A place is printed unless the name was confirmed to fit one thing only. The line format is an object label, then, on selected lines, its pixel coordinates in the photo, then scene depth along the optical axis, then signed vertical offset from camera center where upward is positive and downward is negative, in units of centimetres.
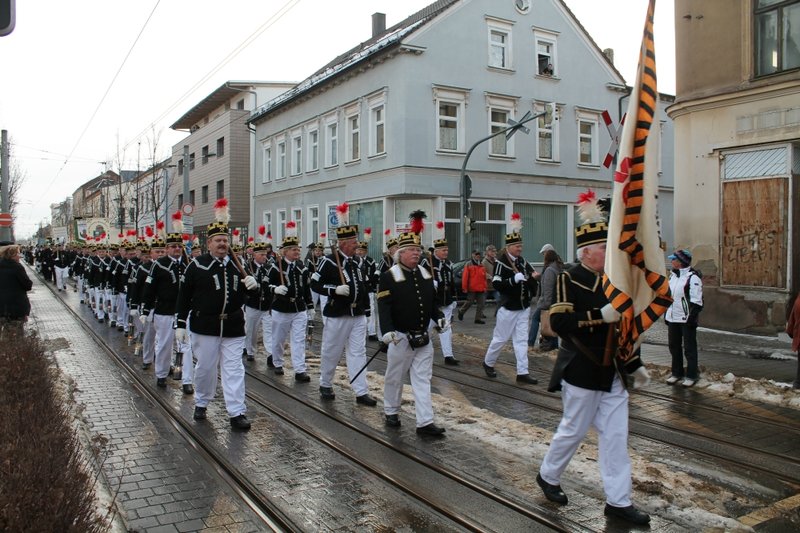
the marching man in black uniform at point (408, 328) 714 -77
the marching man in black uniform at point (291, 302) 1072 -74
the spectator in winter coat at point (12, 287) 1046 -44
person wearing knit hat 967 -92
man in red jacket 1855 -80
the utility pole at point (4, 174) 2845 +362
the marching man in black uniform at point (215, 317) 766 -68
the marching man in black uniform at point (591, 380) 486 -92
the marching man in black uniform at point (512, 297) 1021 -62
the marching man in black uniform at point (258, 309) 1226 -96
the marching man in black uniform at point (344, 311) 889 -72
